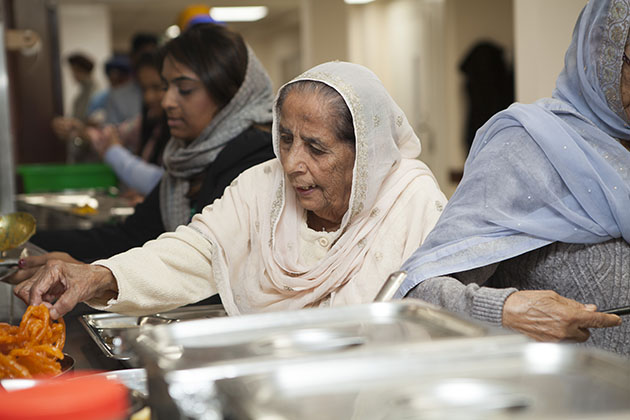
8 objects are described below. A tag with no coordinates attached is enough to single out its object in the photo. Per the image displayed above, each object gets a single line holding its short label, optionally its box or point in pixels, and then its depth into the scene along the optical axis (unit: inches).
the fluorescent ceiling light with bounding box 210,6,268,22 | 380.2
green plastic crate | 166.6
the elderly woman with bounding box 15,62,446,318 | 58.8
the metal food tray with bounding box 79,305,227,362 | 49.6
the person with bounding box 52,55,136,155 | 193.0
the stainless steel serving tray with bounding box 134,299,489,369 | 26.5
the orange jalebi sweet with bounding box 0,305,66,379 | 38.4
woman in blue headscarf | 54.6
